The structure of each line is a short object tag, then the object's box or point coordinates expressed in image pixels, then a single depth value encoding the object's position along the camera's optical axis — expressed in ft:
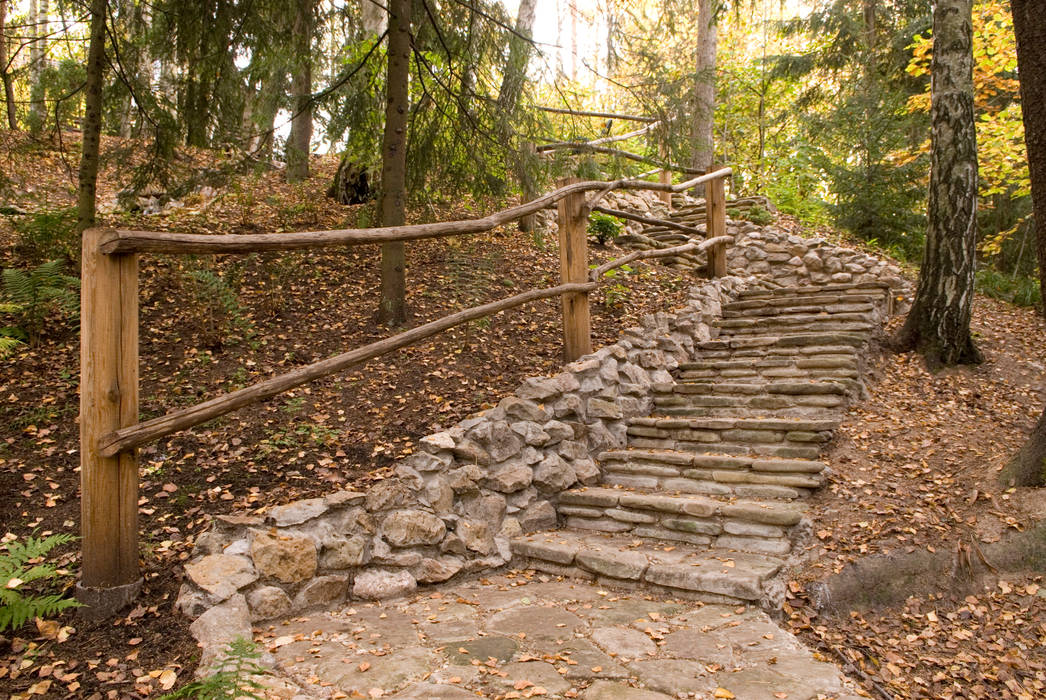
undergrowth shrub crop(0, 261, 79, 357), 16.01
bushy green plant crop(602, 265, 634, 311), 21.27
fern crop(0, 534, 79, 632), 8.23
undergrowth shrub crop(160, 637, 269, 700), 7.07
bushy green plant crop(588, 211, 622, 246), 27.78
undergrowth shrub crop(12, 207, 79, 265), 19.43
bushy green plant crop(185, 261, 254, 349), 16.70
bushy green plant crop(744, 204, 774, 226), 32.19
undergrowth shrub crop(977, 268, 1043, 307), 26.66
